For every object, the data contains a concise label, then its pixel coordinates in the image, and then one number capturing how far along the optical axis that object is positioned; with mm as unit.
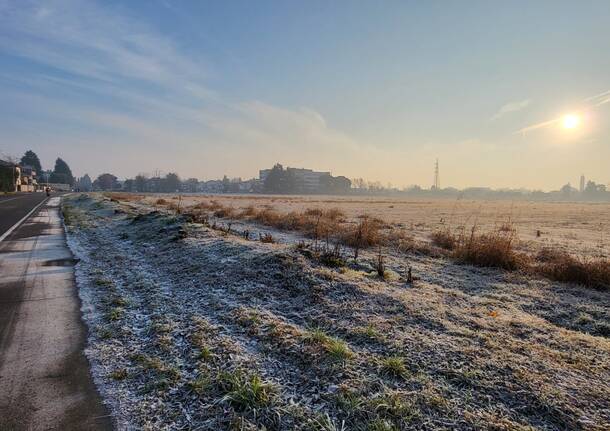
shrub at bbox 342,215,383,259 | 11731
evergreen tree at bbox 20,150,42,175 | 145862
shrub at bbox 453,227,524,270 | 9242
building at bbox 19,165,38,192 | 93312
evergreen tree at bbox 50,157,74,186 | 156750
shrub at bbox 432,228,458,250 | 11977
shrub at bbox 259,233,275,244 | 11341
